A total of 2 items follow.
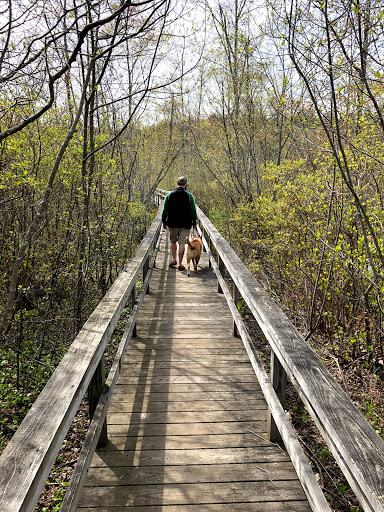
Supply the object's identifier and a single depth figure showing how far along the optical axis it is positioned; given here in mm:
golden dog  7318
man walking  7093
